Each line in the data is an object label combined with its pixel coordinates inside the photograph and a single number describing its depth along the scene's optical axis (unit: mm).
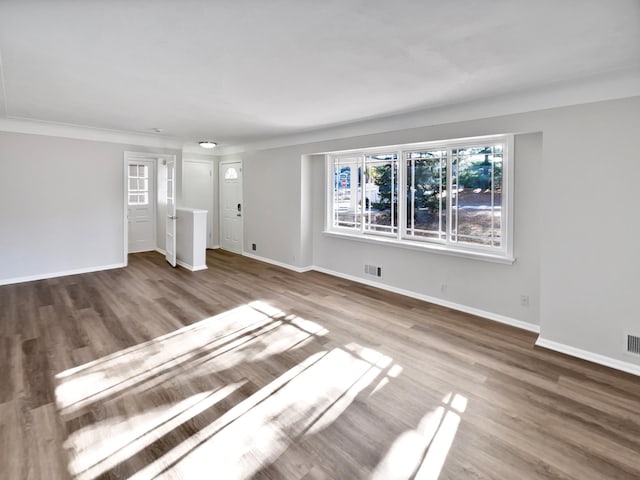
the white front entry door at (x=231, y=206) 7551
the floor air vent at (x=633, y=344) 2842
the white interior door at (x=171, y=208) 6292
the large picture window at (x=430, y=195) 3874
